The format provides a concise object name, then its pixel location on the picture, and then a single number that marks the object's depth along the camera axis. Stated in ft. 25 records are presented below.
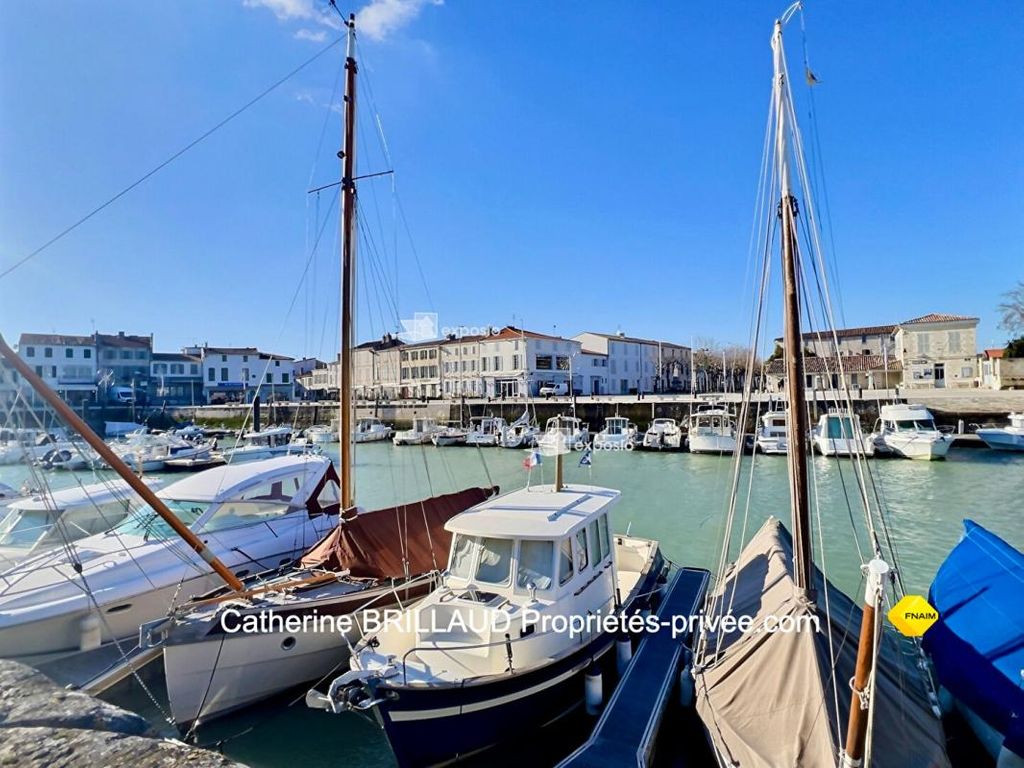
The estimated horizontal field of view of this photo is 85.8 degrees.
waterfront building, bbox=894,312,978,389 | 178.81
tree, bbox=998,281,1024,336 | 182.50
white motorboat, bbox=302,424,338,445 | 172.42
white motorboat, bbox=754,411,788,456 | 122.01
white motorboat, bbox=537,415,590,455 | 137.37
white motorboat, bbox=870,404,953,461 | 106.63
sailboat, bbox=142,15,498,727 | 24.08
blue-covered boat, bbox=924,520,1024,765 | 19.42
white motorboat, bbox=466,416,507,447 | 159.02
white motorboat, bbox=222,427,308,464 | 163.63
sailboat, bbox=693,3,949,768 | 15.67
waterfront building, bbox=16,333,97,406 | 220.43
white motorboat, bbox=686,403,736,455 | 123.75
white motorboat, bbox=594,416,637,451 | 141.08
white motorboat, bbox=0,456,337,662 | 26.91
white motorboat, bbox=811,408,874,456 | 116.26
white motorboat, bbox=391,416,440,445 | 164.86
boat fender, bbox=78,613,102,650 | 27.68
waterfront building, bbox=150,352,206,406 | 268.62
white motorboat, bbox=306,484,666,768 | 19.90
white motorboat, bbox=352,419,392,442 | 183.49
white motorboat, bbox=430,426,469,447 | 162.94
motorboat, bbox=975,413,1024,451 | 111.75
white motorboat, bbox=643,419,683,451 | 135.44
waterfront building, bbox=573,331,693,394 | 264.52
